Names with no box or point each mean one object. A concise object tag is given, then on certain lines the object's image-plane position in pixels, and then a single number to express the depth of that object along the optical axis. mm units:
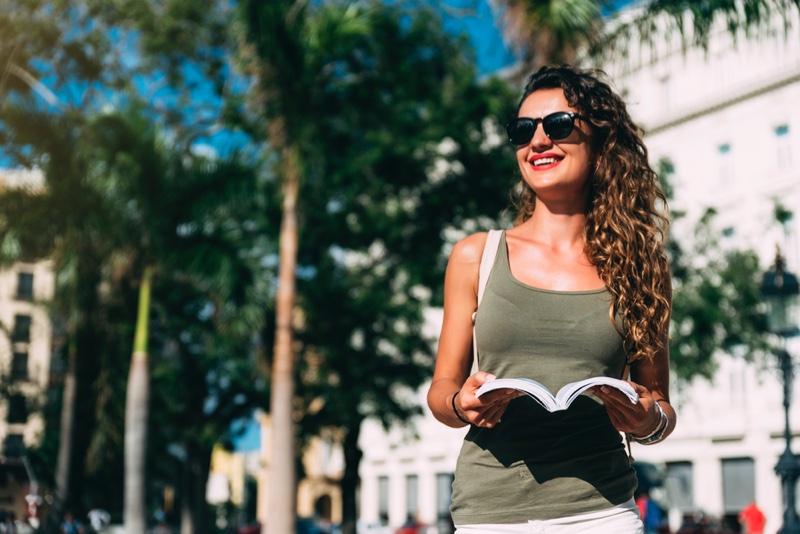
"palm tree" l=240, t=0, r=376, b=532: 14828
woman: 2354
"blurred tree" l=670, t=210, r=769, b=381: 22625
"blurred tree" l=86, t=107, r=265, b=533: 15734
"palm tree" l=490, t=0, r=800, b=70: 11750
